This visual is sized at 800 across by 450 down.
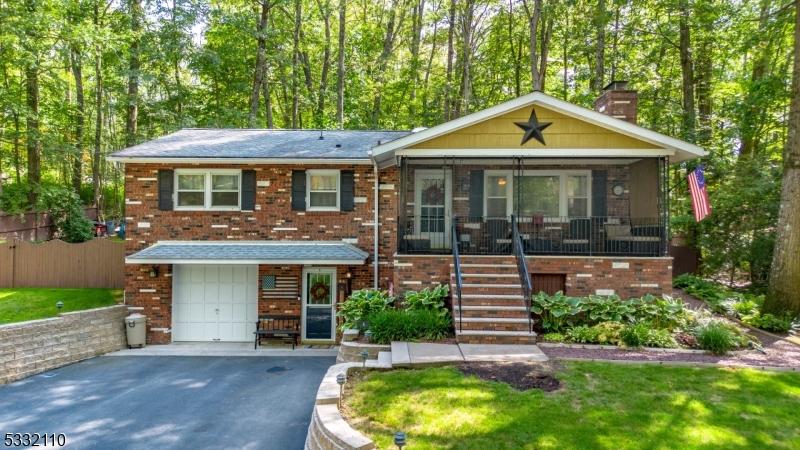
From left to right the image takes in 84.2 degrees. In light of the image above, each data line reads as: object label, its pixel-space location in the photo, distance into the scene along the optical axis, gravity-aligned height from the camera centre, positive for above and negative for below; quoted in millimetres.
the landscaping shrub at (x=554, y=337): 8297 -2104
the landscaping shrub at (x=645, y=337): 7961 -2008
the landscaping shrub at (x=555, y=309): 8828 -1684
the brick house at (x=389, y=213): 10000 +289
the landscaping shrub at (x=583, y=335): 8250 -2049
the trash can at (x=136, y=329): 11039 -2694
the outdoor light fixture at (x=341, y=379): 5844 -2066
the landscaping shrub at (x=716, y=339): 7532 -1927
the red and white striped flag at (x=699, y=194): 9352 +707
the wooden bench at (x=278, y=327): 11195 -2684
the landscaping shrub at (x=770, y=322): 9141 -2008
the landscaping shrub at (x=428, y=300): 9195 -1576
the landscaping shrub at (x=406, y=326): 8266 -1922
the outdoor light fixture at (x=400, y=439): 4242 -2067
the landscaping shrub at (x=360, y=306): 9073 -1742
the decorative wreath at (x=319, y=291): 11594 -1773
